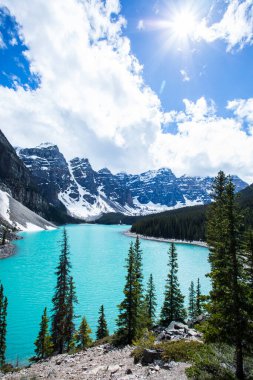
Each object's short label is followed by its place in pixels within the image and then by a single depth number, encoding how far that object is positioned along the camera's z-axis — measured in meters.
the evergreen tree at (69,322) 30.56
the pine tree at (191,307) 43.03
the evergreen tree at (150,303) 39.44
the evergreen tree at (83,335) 32.11
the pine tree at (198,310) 38.87
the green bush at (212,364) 11.95
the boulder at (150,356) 16.73
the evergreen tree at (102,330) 34.03
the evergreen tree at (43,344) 30.25
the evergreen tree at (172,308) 33.25
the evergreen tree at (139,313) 24.62
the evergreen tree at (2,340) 29.62
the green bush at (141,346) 17.57
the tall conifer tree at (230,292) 12.55
